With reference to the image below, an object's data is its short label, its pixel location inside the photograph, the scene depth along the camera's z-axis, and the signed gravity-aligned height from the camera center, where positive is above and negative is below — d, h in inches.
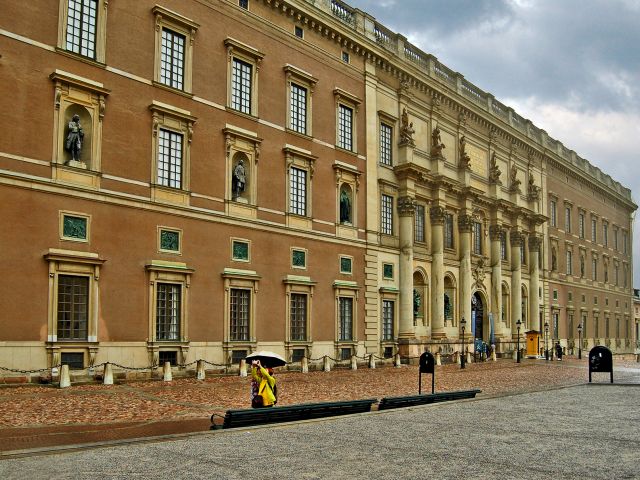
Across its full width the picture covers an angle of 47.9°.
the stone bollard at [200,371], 1030.4 -103.2
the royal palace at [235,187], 910.4 +188.2
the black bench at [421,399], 639.1 -93.0
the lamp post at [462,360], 1422.7 -116.2
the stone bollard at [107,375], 902.4 -96.7
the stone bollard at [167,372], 971.9 -99.5
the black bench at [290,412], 496.1 -84.6
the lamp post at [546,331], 2227.6 -91.1
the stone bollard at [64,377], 846.5 -93.4
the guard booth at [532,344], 1958.7 -113.8
